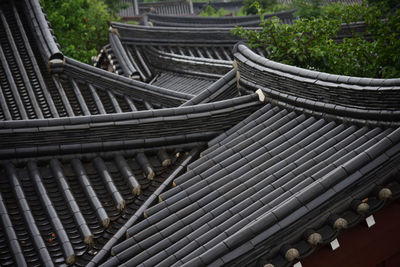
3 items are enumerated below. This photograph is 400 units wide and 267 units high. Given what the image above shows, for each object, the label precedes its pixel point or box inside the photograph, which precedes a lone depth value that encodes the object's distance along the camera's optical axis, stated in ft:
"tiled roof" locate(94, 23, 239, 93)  50.08
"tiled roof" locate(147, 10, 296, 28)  89.30
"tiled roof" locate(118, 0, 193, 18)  169.07
